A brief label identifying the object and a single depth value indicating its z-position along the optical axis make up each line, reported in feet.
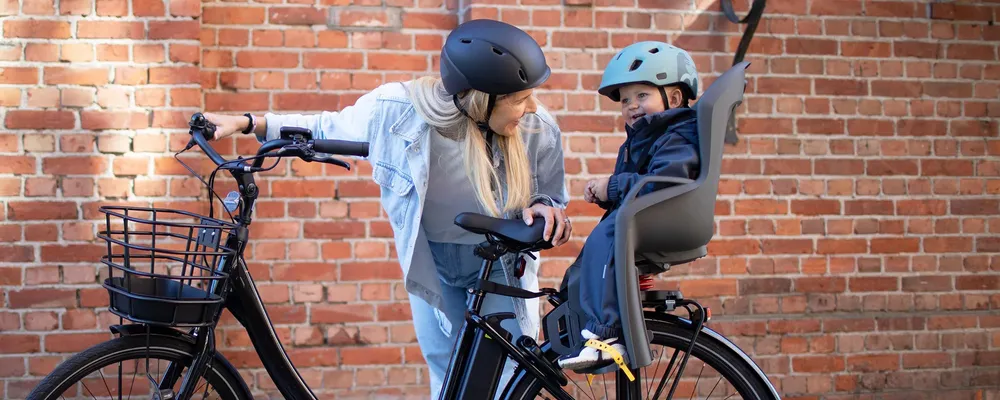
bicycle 7.29
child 7.22
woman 7.86
